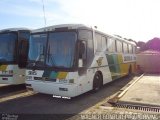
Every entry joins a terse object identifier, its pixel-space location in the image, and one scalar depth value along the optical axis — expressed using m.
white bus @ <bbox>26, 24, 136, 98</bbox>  5.61
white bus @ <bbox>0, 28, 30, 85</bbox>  6.86
